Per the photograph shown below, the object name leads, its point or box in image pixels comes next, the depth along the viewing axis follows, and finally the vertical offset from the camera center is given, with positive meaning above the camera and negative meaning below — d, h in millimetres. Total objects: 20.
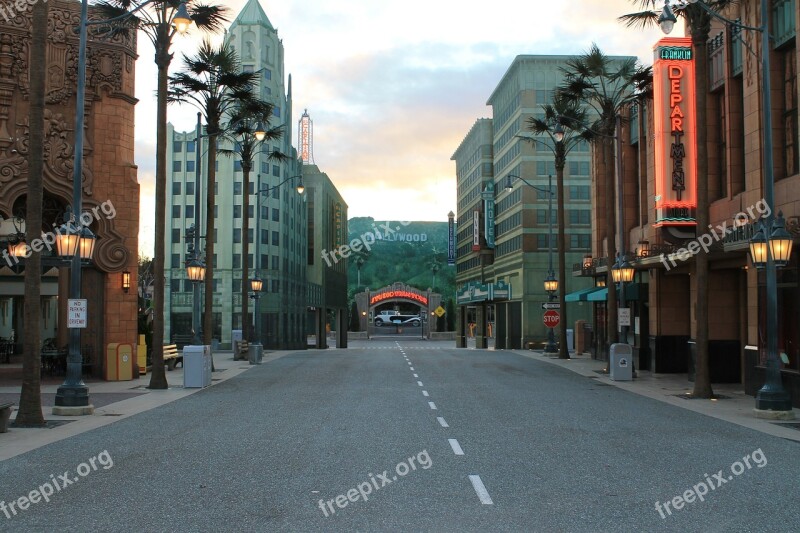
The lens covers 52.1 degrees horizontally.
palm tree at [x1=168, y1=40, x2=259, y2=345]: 30188 +8329
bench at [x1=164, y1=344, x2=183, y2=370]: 33838 -1978
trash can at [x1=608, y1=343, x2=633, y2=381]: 28344 -2001
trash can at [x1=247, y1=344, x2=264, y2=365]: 38469 -2194
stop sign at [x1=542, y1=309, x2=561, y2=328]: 43250 -611
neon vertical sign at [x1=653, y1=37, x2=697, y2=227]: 26719 +5442
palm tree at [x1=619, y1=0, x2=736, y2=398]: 21969 +3418
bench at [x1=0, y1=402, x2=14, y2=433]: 15102 -1953
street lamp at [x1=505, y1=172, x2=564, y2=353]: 45438 +661
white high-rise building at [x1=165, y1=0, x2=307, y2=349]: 70750 +7415
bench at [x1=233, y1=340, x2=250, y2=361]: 41156 -2124
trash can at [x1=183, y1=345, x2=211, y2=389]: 25594 -1876
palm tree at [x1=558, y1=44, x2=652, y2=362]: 31969 +8746
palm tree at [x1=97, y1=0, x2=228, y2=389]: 24141 +5633
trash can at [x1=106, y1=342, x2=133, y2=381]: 27641 -1774
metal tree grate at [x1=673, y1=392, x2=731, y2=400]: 22281 -2501
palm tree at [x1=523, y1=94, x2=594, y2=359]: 38925 +8216
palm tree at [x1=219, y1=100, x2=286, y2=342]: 34750 +8214
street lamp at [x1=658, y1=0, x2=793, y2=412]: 17906 +741
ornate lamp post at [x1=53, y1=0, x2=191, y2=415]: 18219 +850
